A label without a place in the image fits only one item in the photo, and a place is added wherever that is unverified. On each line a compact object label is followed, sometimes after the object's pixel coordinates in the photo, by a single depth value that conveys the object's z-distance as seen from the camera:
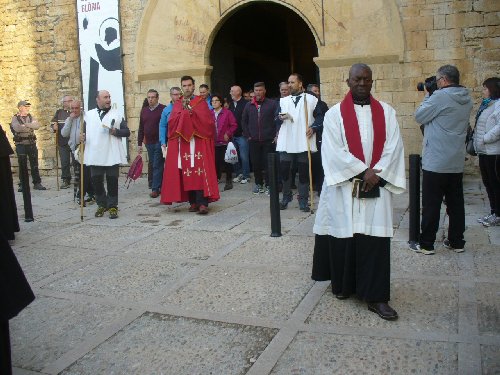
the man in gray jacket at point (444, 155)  4.85
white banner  11.67
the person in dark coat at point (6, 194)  5.86
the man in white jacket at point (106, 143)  7.38
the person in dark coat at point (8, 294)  2.44
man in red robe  7.41
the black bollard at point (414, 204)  5.32
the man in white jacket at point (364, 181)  3.67
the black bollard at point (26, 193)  7.51
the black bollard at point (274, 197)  6.02
